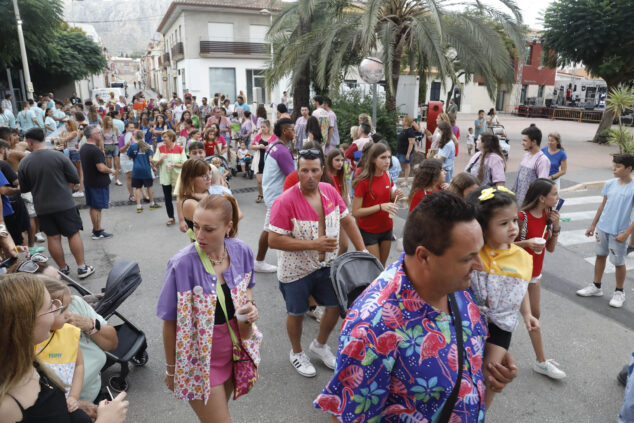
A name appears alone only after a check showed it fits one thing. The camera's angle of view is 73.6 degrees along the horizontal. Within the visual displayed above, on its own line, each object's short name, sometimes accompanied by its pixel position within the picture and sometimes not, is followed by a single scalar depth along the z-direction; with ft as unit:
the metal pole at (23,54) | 55.26
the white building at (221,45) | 102.32
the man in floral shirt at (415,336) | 4.92
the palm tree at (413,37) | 35.76
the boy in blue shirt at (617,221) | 15.40
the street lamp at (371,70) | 28.32
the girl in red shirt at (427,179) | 13.91
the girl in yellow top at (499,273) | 6.95
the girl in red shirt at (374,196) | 14.05
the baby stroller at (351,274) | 8.81
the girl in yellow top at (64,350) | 7.65
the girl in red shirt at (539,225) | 11.50
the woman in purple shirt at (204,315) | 7.58
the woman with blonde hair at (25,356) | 5.12
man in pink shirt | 10.73
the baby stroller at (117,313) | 11.17
